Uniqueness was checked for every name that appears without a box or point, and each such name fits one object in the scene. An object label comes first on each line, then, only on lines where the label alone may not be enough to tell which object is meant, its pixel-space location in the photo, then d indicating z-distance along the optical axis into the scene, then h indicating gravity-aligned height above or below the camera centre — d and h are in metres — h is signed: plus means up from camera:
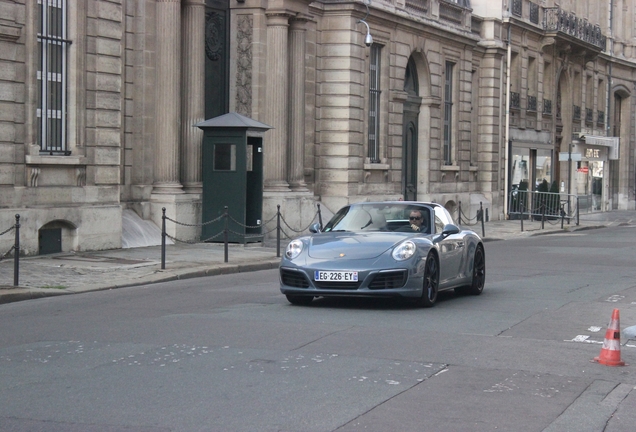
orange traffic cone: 9.23 -1.36
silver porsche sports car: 12.55 -0.85
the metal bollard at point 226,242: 19.47 -1.05
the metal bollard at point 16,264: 14.95 -1.15
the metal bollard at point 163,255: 17.92 -1.20
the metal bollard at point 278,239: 21.52 -1.10
